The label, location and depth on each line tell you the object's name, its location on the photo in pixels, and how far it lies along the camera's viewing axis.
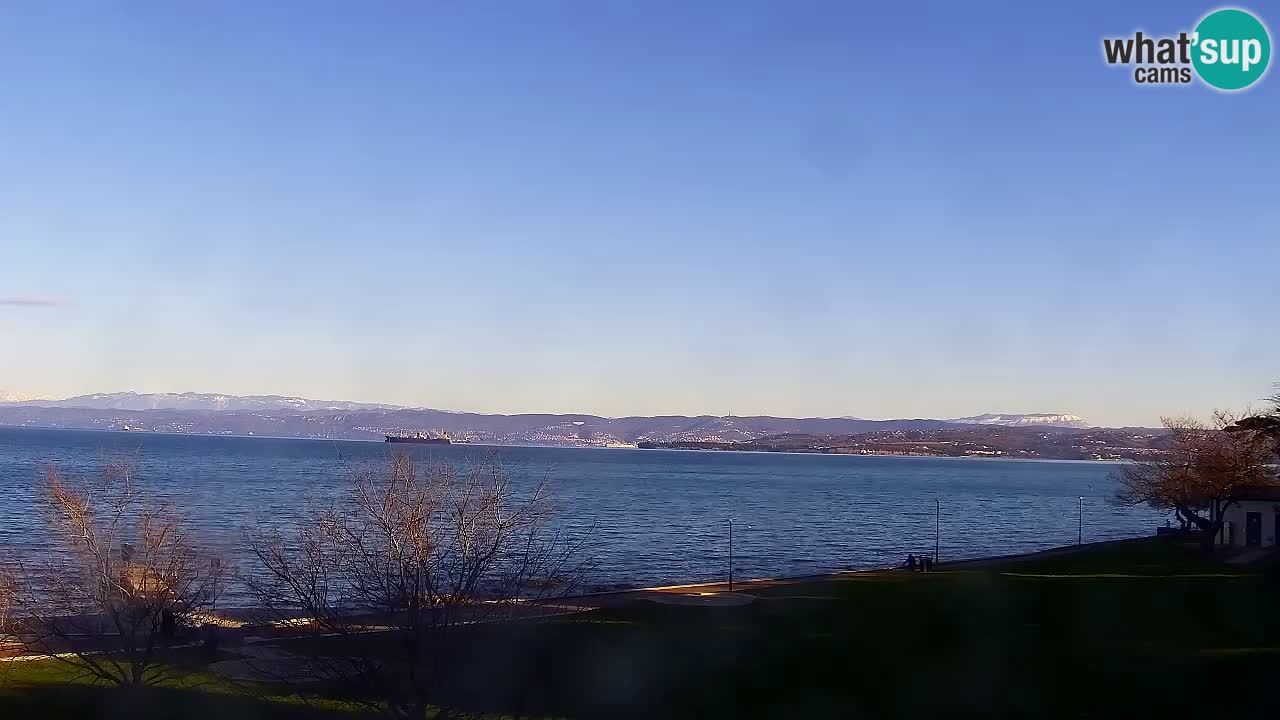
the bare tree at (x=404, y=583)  13.29
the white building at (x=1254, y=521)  50.37
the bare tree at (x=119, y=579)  17.50
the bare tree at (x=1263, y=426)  43.50
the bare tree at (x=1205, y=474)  52.50
